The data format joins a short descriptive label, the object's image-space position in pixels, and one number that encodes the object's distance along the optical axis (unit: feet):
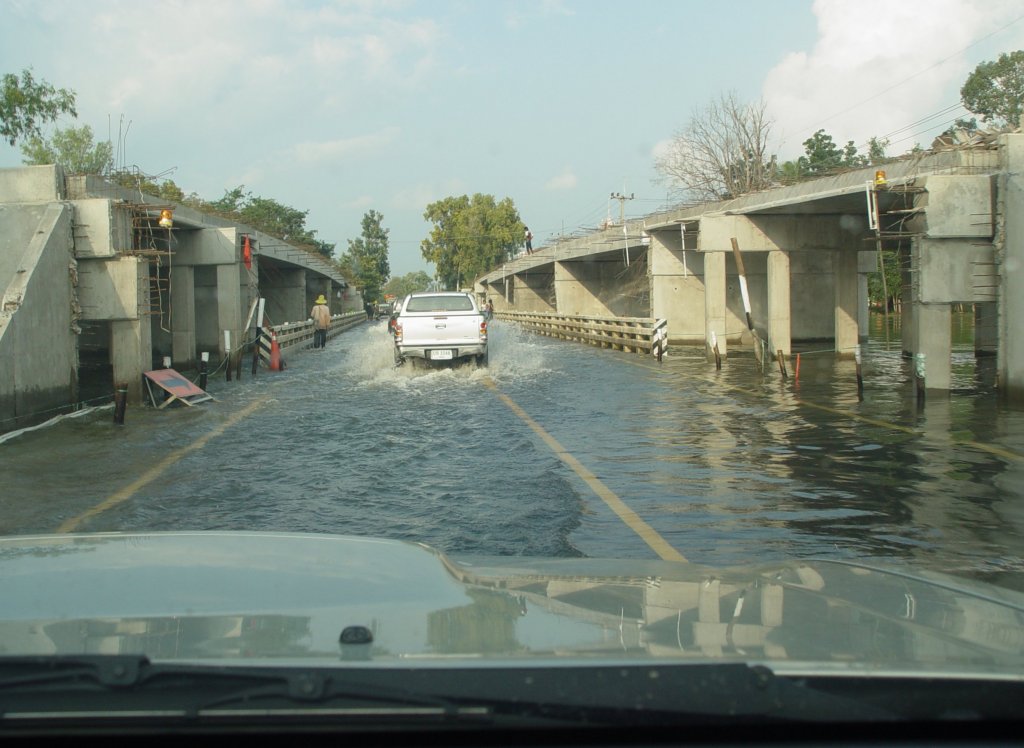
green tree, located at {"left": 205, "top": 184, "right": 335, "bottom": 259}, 372.23
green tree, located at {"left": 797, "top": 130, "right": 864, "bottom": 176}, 334.24
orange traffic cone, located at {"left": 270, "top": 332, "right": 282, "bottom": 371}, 94.32
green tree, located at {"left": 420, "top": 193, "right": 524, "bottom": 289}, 444.14
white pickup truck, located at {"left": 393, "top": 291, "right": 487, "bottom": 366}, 78.95
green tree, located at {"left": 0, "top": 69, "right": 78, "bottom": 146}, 139.47
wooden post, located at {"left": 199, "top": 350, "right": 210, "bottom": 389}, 66.98
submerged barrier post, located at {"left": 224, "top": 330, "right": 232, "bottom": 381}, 81.35
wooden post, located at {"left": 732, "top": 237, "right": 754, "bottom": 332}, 84.84
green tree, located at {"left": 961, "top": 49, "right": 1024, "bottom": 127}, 270.05
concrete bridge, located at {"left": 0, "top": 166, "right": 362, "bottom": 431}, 52.19
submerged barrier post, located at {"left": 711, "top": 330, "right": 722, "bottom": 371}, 88.94
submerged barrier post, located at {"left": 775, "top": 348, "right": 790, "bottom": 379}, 77.30
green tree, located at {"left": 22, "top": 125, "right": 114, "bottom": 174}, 262.67
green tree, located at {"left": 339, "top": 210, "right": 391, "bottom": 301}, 531.50
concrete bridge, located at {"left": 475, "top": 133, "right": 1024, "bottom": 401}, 58.23
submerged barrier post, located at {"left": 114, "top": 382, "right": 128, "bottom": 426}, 52.80
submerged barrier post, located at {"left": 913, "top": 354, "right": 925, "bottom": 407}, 58.00
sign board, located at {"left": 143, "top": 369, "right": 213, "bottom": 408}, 61.57
